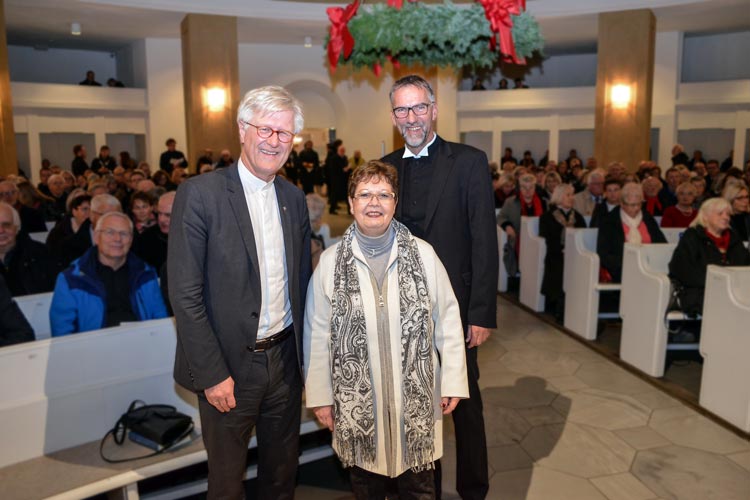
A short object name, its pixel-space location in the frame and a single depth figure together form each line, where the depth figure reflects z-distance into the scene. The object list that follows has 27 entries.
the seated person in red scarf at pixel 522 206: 7.07
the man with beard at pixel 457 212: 2.58
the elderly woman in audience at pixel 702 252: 4.57
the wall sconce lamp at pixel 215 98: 11.45
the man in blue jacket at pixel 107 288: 3.20
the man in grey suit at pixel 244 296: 1.98
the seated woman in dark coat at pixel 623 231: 5.59
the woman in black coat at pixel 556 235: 6.06
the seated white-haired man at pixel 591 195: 7.55
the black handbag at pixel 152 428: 2.72
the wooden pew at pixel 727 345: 3.75
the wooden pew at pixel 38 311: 3.56
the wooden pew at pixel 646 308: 4.58
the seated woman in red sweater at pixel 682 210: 6.57
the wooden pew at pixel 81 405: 2.54
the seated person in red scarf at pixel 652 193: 7.75
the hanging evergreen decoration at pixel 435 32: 3.52
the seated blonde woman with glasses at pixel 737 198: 5.94
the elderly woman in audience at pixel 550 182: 8.36
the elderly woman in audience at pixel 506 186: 8.43
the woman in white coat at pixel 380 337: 2.24
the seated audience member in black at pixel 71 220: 5.36
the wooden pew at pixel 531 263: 6.32
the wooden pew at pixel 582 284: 5.47
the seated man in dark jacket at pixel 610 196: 6.39
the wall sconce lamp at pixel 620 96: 11.36
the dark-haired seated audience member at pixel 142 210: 5.33
